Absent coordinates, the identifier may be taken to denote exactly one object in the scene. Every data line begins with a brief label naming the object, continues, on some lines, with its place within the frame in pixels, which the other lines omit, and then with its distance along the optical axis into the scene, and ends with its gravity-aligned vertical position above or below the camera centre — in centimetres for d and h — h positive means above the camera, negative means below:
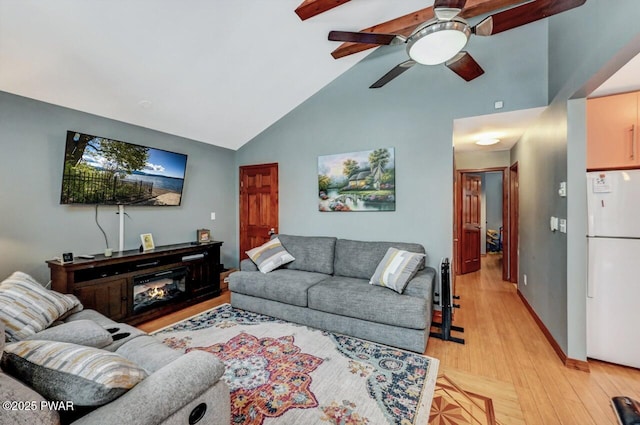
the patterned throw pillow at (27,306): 162 -63
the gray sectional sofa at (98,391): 78 -63
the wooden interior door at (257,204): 442 +15
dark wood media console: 260 -75
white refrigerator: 211 -39
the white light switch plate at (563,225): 228 -11
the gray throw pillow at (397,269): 265 -58
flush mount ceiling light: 386 +105
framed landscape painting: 348 +43
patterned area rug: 167 -124
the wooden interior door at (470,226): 522 -26
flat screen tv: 280 +48
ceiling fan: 164 +124
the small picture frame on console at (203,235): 409 -35
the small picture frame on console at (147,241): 340 -36
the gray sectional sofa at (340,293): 243 -82
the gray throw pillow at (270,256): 344 -58
